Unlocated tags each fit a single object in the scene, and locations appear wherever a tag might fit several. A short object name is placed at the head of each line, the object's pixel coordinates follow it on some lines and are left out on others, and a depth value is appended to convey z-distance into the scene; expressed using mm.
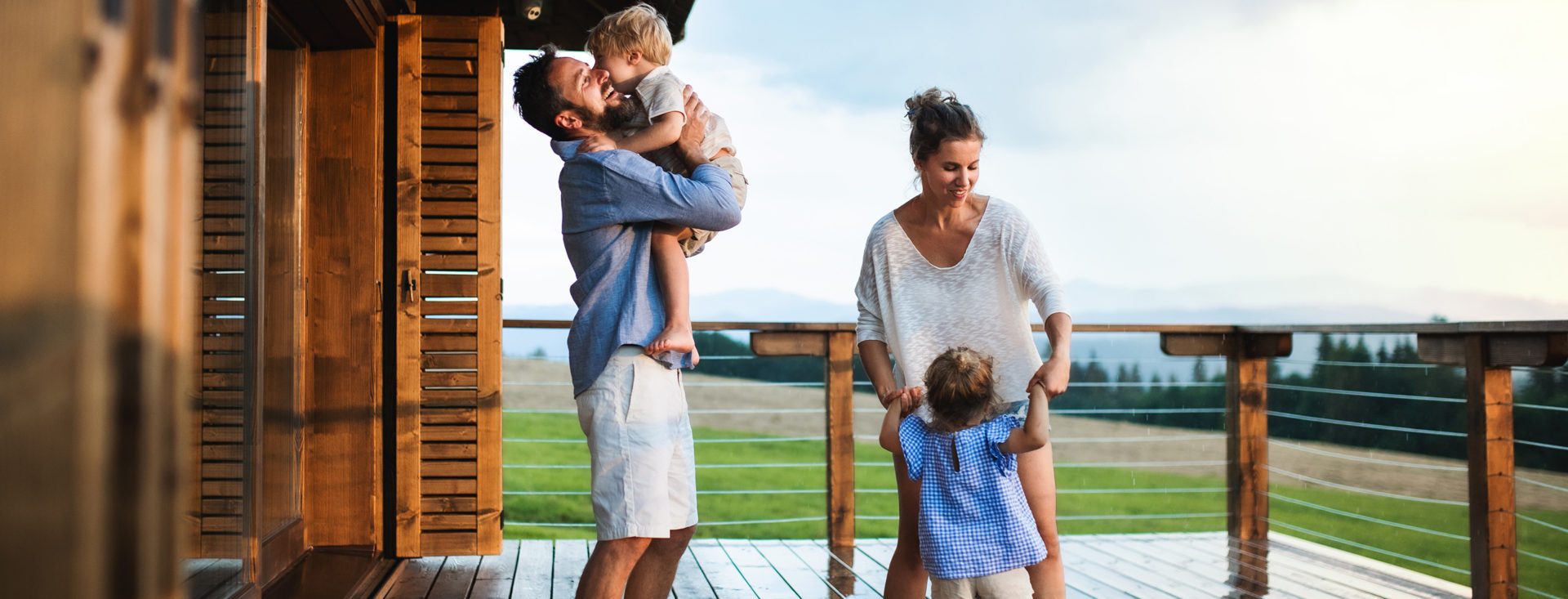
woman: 1910
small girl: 1907
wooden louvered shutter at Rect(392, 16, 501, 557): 3404
